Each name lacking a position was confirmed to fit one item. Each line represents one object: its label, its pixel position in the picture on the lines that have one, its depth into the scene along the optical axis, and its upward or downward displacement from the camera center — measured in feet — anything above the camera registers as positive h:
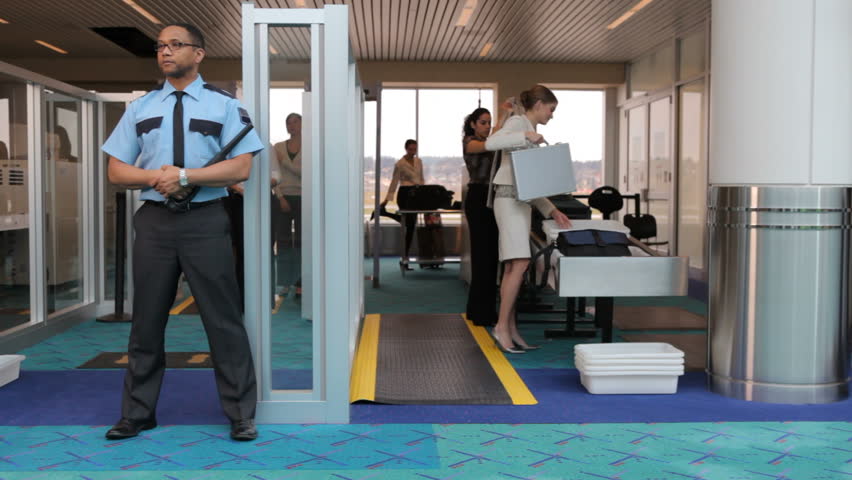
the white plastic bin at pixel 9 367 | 14.47 -2.75
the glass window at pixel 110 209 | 22.50 -0.12
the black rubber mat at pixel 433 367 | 13.85 -2.98
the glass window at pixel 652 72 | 38.68 +6.38
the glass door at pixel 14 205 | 17.92 -0.03
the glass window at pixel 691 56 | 34.30 +6.11
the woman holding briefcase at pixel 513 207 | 16.92 -0.01
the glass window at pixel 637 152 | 41.98 +2.73
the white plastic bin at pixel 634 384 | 14.05 -2.86
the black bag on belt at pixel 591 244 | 16.42 -0.71
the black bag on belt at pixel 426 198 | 35.12 +0.32
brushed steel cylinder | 13.42 -1.33
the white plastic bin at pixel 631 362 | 13.88 -2.48
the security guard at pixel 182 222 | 11.03 -0.22
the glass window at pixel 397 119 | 46.85 +4.67
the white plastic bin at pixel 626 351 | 14.01 -2.39
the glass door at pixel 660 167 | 38.37 +1.80
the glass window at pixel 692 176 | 34.14 +1.27
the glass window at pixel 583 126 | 47.44 +4.39
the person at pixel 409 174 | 37.32 +1.41
